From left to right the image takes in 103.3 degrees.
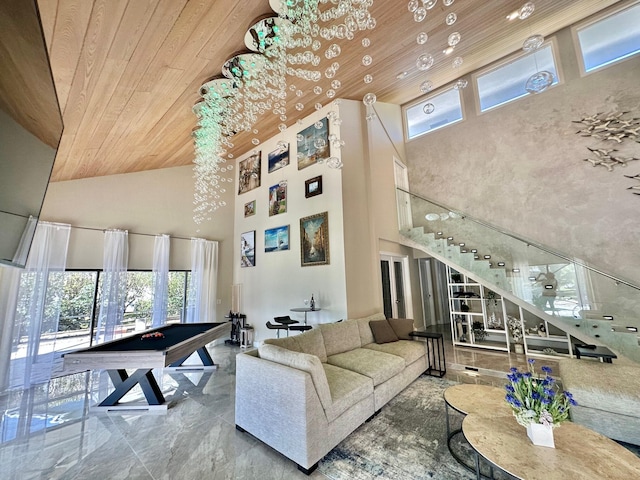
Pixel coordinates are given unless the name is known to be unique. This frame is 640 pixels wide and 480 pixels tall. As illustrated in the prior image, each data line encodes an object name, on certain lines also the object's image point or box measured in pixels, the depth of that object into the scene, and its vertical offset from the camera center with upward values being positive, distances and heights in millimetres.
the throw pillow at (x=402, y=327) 4586 -935
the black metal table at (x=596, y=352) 3322 -1112
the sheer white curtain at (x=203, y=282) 6566 +26
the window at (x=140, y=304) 5605 -458
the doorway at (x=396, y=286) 5867 -255
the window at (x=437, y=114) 7160 +4688
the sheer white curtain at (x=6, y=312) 3979 -356
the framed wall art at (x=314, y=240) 5254 +835
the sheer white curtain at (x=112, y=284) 5168 +44
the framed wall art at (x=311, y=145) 5516 +3058
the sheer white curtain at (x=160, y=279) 5918 +119
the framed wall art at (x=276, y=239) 6168 +1031
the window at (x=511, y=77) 5965 +4833
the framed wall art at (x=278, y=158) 6439 +3159
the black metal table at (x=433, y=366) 4203 -1612
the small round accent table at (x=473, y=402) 2234 -1221
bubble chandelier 2613 +2762
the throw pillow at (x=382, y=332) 4449 -973
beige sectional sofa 2227 -1174
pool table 3010 -873
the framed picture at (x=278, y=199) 6340 +2066
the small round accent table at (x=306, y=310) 4906 -594
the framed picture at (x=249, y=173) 7262 +3165
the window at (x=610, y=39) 5090 +4749
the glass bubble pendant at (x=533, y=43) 2447 +2217
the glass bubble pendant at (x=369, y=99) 3170 +2228
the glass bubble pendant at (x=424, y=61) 2629 +2209
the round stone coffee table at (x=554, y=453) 1507 -1197
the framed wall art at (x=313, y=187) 5492 +2030
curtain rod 5291 +1203
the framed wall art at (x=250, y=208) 7223 +2082
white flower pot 1742 -1125
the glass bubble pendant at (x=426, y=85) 2925 +2179
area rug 2127 -1638
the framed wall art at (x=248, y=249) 6993 +902
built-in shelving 5422 -1187
